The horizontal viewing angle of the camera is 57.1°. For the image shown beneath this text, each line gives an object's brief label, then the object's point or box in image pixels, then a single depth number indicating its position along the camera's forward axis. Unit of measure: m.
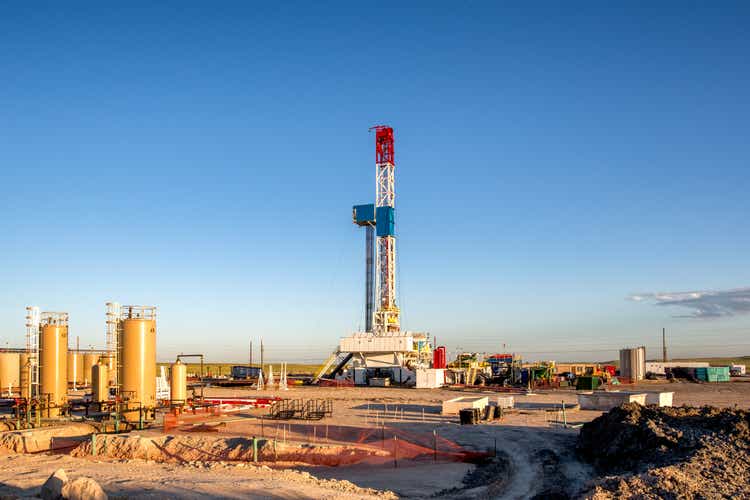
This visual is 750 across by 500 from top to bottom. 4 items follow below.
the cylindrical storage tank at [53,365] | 28.88
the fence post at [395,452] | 19.16
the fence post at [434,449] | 19.98
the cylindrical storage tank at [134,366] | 26.25
